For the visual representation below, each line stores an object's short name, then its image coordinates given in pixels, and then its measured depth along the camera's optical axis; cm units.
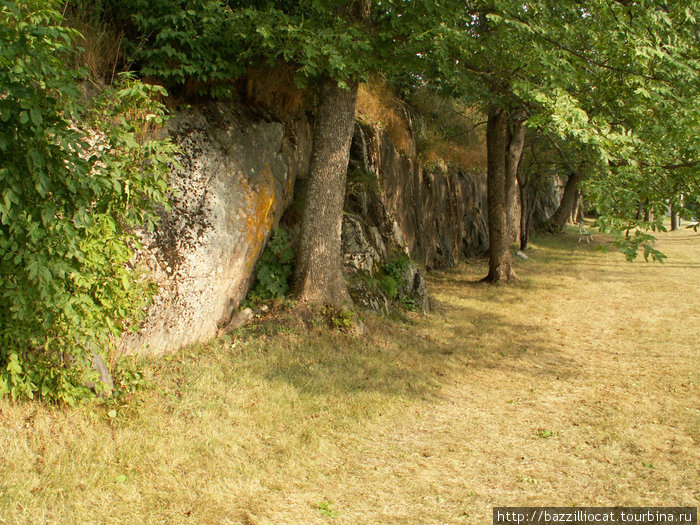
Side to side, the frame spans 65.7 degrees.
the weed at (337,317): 815
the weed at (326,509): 423
